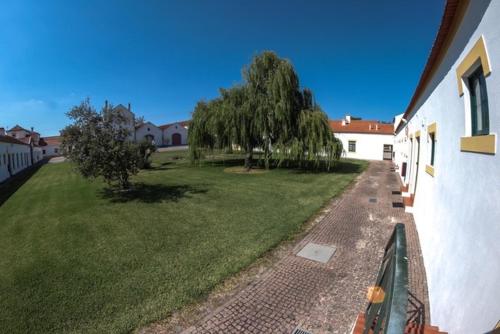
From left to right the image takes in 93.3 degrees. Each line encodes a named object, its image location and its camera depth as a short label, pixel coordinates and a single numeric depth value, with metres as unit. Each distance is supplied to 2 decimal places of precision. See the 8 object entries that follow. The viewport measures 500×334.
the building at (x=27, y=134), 36.88
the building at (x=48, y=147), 46.34
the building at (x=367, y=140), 27.13
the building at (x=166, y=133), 47.01
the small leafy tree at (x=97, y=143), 8.29
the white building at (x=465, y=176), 1.96
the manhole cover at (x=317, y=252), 4.71
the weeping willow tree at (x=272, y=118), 14.47
